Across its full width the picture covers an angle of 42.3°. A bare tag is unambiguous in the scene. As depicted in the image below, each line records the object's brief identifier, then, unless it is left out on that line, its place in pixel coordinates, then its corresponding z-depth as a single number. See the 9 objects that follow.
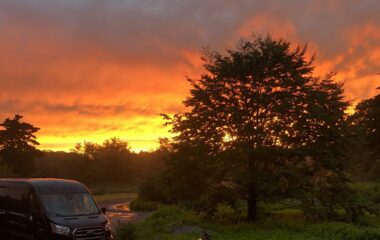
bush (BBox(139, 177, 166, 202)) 49.48
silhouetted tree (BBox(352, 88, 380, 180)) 59.92
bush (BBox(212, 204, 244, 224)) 24.73
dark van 14.24
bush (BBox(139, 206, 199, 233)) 24.09
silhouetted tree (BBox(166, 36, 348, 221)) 22.67
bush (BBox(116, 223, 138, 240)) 18.55
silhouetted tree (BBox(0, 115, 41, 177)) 80.19
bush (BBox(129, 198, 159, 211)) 45.43
